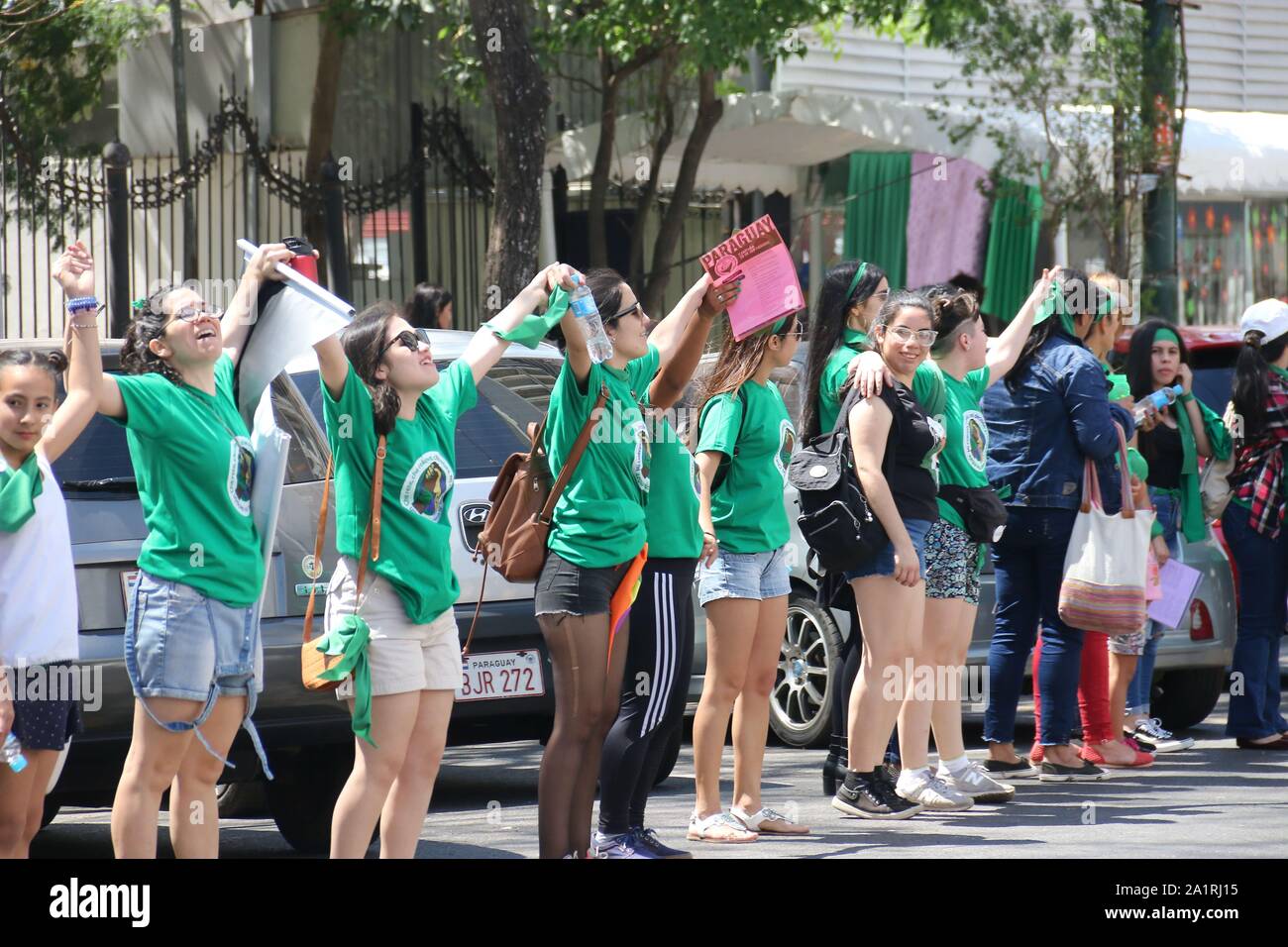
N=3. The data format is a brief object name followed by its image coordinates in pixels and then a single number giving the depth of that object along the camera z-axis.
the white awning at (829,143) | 14.55
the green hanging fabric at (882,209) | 15.70
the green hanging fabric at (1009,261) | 15.34
